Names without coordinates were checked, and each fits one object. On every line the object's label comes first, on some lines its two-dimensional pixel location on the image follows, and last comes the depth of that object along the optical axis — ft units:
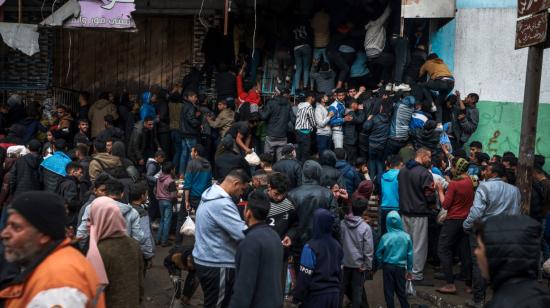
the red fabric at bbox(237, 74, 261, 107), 47.39
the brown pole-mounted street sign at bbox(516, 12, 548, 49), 25.95
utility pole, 28.78
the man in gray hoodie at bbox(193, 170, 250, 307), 22.24
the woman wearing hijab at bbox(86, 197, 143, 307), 18.40
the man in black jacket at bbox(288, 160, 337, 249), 27.40
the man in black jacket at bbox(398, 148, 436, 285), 32.68
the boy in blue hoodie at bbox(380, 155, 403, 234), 33.91
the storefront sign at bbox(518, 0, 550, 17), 26.37
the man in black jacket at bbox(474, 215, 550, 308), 11.83
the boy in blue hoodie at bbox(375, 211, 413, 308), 28.09
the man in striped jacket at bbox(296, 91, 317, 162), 43.24
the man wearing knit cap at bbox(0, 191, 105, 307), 11.73
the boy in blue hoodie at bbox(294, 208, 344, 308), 22.63
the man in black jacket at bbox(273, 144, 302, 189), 31.96
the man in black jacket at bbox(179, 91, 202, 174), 44.04
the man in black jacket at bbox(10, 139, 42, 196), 35.70
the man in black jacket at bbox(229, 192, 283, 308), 18.81
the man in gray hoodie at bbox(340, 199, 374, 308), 27.66
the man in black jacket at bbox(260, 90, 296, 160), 43.57
